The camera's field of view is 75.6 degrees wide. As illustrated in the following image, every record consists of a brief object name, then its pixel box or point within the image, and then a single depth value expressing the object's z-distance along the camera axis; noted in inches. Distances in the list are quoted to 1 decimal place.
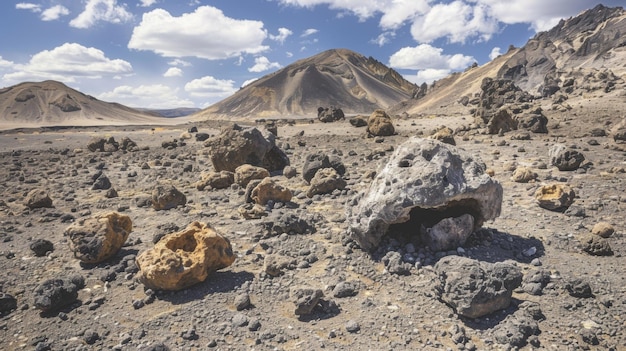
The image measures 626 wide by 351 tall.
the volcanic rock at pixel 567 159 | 370.0
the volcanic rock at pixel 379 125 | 742.5
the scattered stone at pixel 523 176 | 347.6
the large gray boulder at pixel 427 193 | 199.5
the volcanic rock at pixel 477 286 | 162.1
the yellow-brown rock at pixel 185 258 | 193.8
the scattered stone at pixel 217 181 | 408.8
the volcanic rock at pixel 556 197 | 273.6
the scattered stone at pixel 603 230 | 231.9
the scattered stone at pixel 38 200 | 369.1
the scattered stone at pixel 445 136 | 538.5
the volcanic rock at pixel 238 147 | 464.1
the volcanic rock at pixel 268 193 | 330.0
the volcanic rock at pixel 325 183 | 356.2
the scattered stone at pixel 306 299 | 174.4
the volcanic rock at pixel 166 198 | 344.2
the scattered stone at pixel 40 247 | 259.0
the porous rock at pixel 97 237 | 233.8
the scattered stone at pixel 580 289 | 173.3
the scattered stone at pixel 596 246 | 213.0
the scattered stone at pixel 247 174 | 398.3
